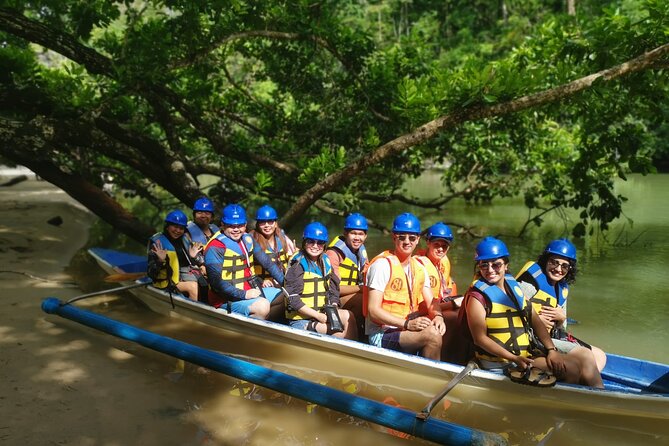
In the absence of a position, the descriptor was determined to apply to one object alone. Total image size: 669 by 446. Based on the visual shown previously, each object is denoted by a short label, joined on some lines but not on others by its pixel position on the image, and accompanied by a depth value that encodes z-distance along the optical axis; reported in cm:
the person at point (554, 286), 451
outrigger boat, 387
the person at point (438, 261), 513
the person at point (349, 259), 571
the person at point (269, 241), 622
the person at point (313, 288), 514
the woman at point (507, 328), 394
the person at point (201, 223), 693
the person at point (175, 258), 641
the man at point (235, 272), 571
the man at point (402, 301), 454
